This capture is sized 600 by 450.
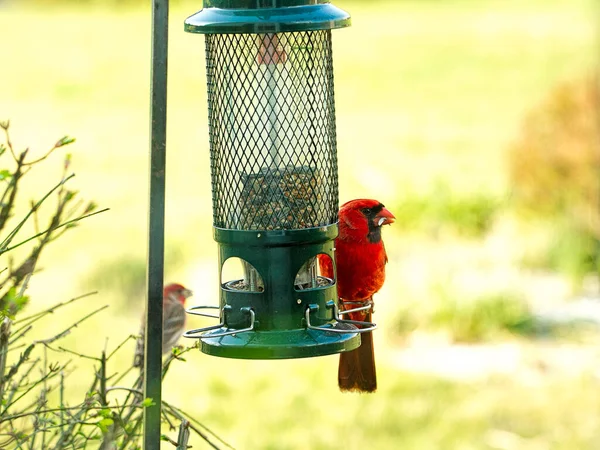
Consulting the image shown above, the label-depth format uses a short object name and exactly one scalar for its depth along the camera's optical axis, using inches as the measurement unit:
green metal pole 194.2
